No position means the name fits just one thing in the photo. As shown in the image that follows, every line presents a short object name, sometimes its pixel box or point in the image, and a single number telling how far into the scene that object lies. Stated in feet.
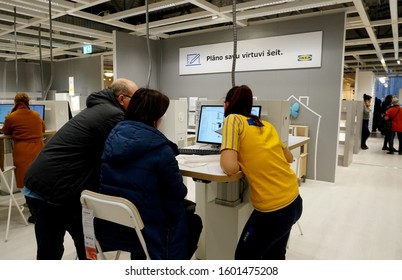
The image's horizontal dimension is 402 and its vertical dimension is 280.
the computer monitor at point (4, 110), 15.02
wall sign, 15.29
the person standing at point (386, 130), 25.73
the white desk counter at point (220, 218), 6.52
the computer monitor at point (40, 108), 14.12
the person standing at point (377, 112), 33.09
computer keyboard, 6.83
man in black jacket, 5.18
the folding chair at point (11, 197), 9.32
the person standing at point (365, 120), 25.18
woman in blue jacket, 4.23
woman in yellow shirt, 4.91
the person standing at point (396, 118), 24.02
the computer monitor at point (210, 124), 7.45
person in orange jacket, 10.48
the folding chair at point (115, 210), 4.07
